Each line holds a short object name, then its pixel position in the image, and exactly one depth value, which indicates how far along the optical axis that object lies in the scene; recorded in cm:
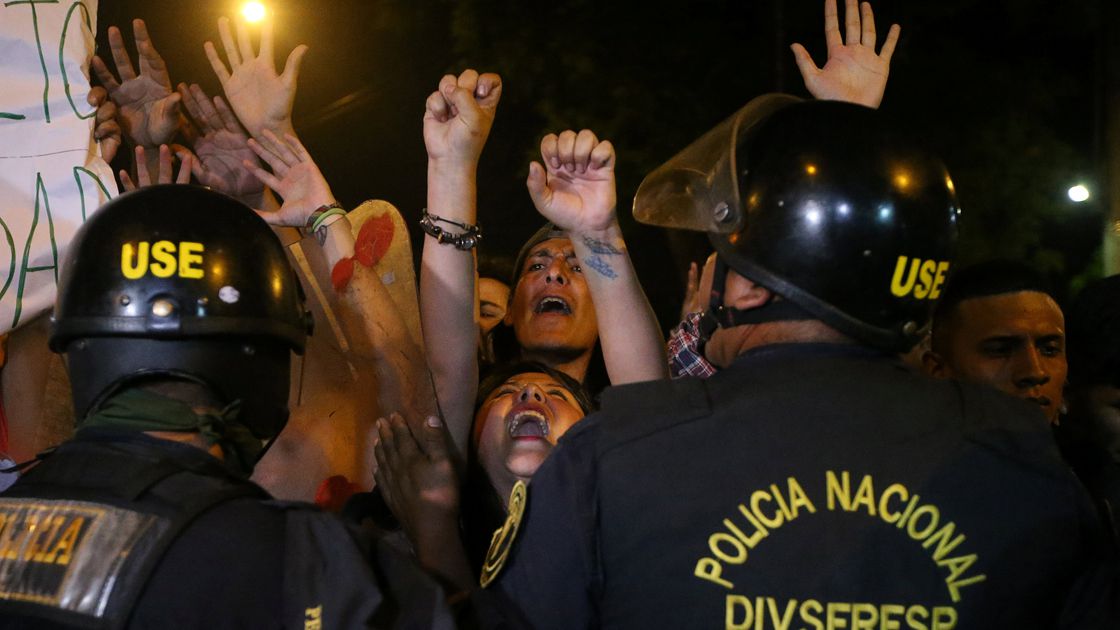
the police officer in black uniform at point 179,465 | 208
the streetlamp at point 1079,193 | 956
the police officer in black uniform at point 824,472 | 222
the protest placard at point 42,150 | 361
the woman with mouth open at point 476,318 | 355
